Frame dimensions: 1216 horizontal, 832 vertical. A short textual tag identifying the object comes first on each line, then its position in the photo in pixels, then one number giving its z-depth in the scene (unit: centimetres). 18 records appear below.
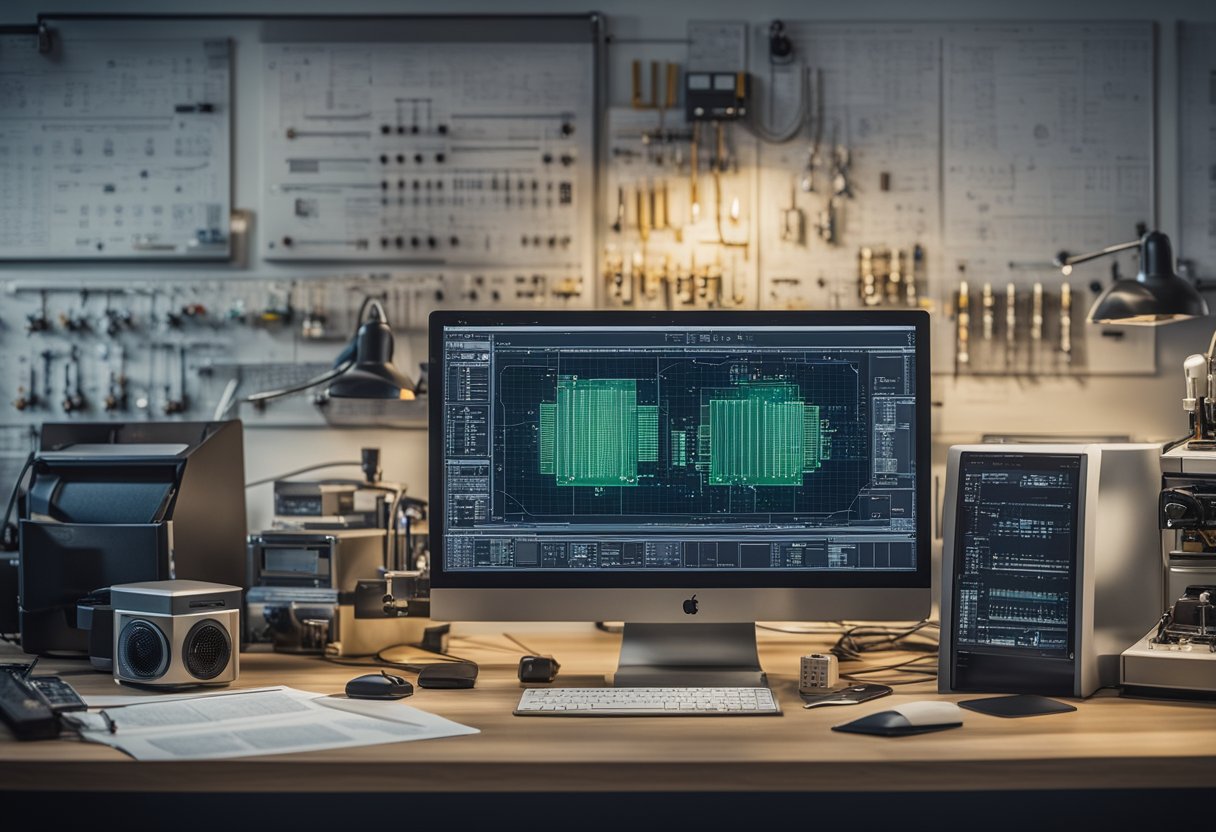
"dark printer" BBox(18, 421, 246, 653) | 184
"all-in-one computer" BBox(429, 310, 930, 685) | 166
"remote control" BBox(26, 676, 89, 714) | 137
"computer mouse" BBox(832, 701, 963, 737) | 134
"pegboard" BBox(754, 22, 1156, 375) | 242
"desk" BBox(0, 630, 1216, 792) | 122
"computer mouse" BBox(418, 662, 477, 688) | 163
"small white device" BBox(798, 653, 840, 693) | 161
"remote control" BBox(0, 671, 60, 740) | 131
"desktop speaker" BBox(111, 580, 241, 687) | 158
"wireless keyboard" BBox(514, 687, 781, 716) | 145
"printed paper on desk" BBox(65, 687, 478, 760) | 127
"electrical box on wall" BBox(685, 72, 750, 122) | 238
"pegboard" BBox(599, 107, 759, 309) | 243
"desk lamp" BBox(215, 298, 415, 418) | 207
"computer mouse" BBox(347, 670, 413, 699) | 155
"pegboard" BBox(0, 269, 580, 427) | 244
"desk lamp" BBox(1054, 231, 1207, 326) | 203
